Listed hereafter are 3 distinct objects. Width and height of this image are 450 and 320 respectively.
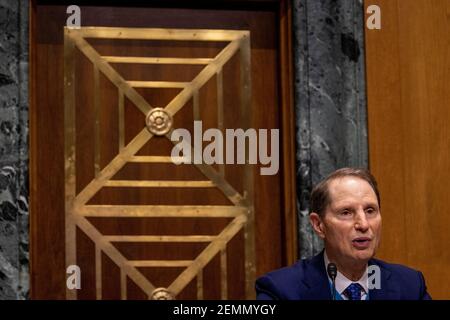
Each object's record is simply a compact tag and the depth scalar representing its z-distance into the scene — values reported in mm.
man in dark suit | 4812
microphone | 4246
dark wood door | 7738
